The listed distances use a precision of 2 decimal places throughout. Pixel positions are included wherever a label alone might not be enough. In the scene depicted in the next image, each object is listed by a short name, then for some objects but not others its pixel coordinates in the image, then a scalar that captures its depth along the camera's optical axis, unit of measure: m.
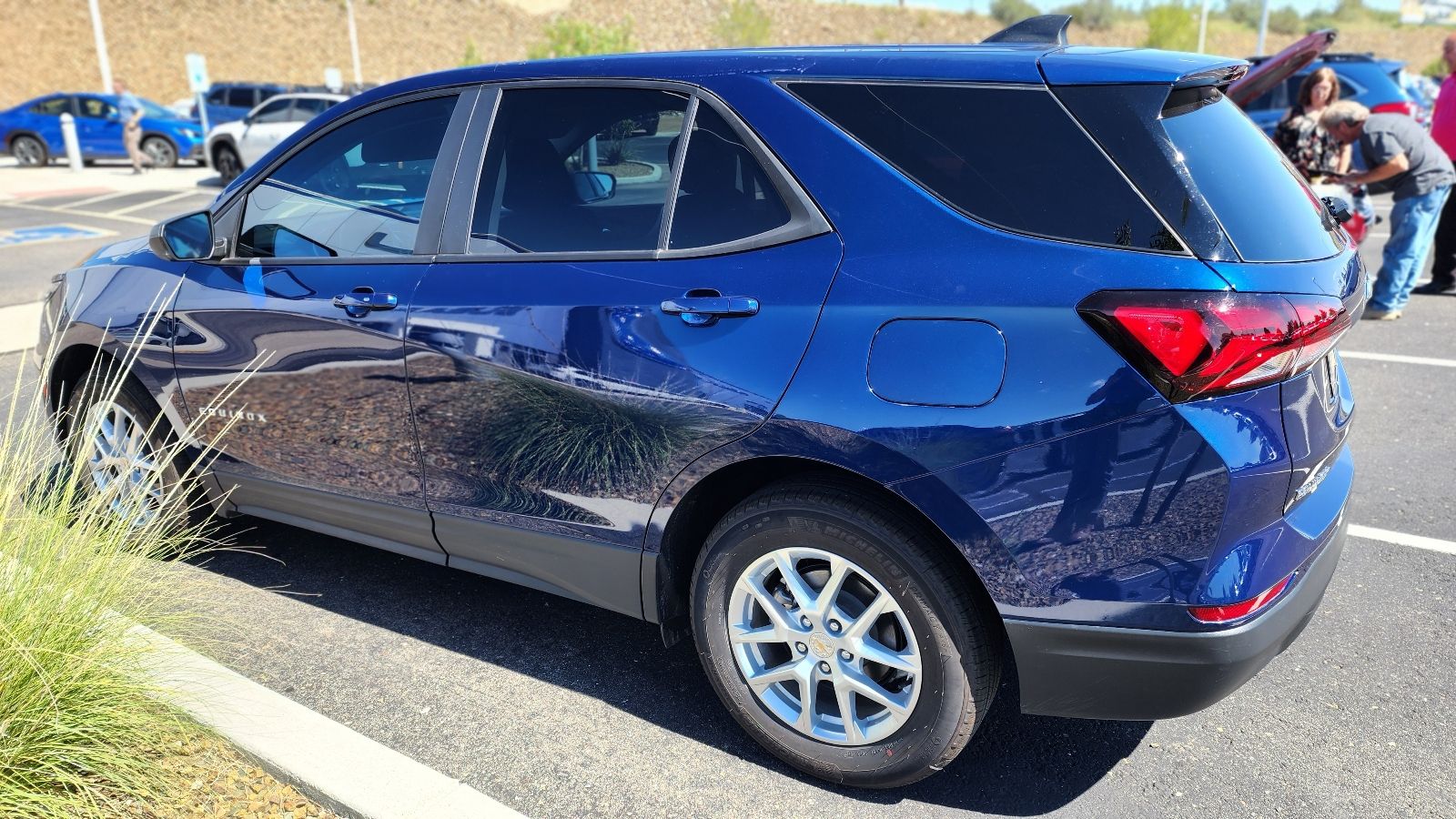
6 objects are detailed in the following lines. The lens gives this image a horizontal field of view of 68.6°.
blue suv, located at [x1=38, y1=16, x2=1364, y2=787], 2.23
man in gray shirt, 7.73
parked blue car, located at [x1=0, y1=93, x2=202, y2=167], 23.05
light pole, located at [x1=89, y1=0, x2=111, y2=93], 26.19
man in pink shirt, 8.58
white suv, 19.20
